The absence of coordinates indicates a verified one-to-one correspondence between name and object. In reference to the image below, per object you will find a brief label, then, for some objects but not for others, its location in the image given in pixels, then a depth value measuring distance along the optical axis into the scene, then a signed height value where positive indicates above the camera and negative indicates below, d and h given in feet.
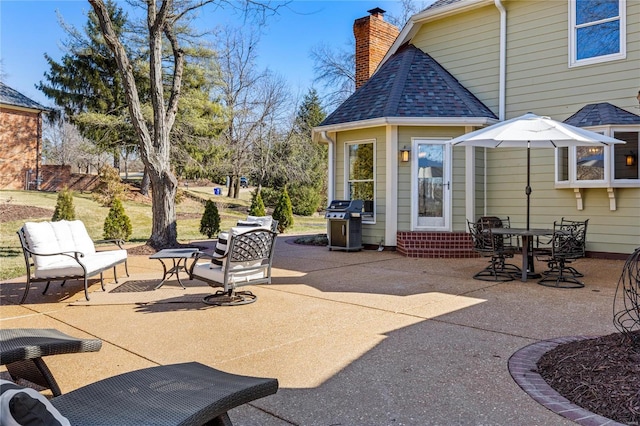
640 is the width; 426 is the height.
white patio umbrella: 20.17 +3.24
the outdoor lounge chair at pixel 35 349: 8.16 -2.68
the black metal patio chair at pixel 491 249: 22.20 -2.30
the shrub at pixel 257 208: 48.70 -0.31
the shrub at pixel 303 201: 82.79 +0.70
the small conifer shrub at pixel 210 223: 43.37 -1.69
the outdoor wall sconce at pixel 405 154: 32.58 +3.61
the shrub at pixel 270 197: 88.07 +1.58
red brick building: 73.82 +11.21
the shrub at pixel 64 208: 36.63 -0.11
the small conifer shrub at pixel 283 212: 53.72 -0.85
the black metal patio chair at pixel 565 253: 20.81 -2.36
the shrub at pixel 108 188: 64.44 +2.76
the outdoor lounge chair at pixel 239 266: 16.85 -2.38
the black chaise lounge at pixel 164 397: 5.55 -2.59
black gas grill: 33.22 -1.46
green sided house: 28.78 +5.66
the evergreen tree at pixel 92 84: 70.64 +19.89
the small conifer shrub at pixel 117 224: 38.37 -1.57
